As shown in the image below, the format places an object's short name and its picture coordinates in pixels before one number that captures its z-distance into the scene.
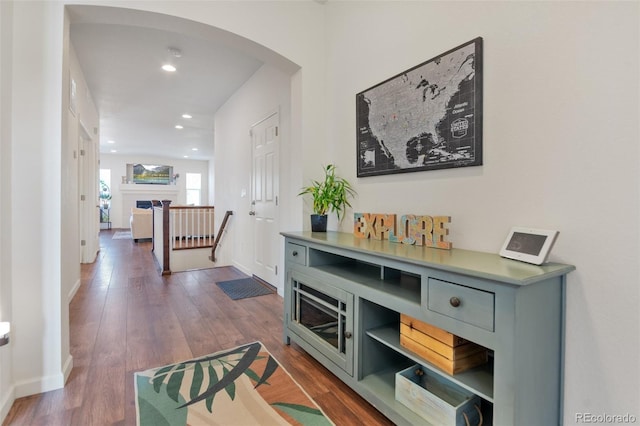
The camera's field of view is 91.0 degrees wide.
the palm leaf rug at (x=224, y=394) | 1.50
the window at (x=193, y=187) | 12.38
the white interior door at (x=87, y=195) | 4.74
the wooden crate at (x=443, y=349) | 1.29
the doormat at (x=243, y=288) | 3.49
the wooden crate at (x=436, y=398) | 1.24
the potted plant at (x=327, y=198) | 2.43
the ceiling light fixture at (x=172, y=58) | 3.49
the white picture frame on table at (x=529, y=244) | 1.22
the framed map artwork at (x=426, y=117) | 1.60
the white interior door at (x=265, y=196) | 3.67
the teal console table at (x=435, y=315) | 1.06
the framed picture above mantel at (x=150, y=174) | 11.44
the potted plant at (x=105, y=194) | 10.91
